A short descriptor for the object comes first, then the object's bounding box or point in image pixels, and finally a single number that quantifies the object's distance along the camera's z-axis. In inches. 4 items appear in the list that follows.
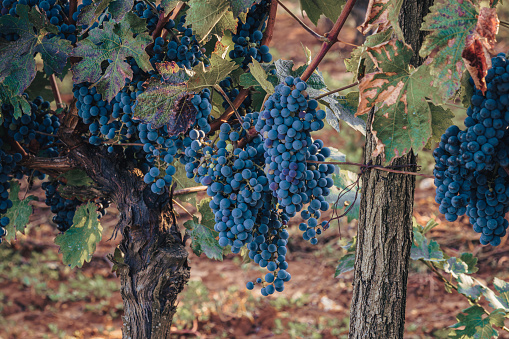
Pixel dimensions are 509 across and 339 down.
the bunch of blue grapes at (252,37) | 82.7
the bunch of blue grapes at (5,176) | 88.2
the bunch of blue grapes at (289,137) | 76.0
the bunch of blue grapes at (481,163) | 73.0
